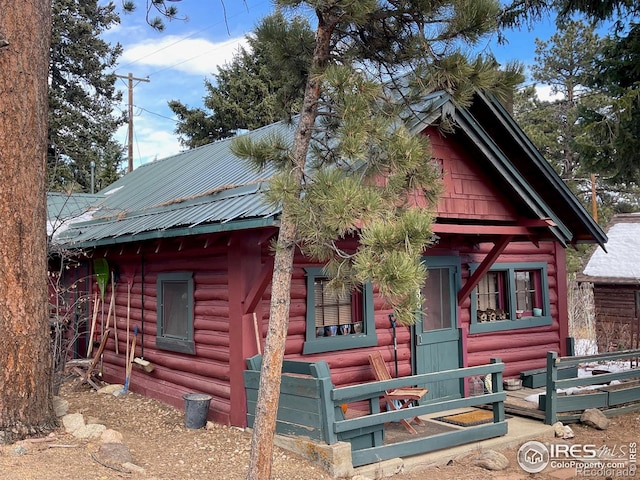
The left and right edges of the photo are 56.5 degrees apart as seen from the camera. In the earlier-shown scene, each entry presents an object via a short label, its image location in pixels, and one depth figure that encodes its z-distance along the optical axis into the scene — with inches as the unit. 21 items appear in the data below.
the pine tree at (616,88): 421.1
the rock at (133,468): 227.3
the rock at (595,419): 326.0
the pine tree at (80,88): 1016.2
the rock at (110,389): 405.1
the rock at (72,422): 261.4
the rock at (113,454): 231.6
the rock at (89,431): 256.2
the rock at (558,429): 313.4
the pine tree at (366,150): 170.2
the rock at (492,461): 263.3
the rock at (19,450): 230.0
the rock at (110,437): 254.2
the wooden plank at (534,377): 397.1
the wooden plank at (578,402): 333.4
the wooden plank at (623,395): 352.5
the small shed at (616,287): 692.1
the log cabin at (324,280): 305.9
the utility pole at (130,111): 1091.9
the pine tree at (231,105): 1104.2
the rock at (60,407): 284.4
